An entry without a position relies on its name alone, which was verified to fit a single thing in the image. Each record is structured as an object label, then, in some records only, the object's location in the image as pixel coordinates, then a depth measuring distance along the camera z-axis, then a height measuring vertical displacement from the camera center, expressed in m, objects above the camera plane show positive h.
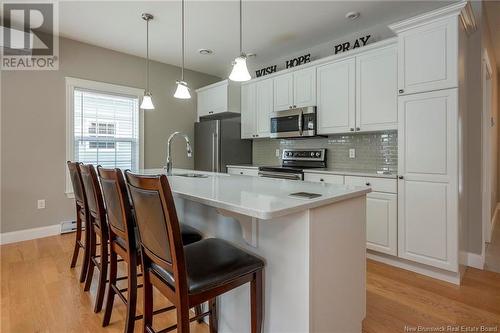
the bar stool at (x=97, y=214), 1.82 -0.34
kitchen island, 1.23 -0.42
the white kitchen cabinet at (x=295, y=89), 3.62 +1.08
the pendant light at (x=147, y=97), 2.93 +0.76
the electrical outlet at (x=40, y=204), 3.56 -0.49
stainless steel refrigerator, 4.46 +0.36
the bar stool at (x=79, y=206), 2.20 -0.35
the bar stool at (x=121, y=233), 1.43 -0.38
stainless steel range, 3.53 +0.06
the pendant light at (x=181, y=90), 2.55 +0.72
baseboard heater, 3.74 -0.84
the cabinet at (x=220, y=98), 4.55 +1.20
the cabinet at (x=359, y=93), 2.87 +0.85
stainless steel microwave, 3.58 +0.61
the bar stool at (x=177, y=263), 1.08 -0.45
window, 3.79 +0.63
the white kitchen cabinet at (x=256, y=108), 4.23 +0.95
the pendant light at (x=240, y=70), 2.01 +0.73
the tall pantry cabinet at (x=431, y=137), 2.33 +0.27
